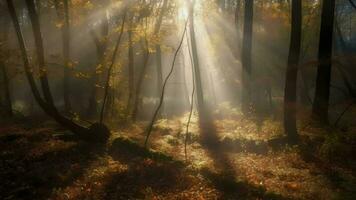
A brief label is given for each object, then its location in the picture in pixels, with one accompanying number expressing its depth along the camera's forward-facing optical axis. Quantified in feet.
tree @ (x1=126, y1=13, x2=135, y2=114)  72.10
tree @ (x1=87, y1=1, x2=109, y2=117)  74.38
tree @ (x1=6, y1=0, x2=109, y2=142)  49.96
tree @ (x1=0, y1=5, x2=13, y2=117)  68.79
